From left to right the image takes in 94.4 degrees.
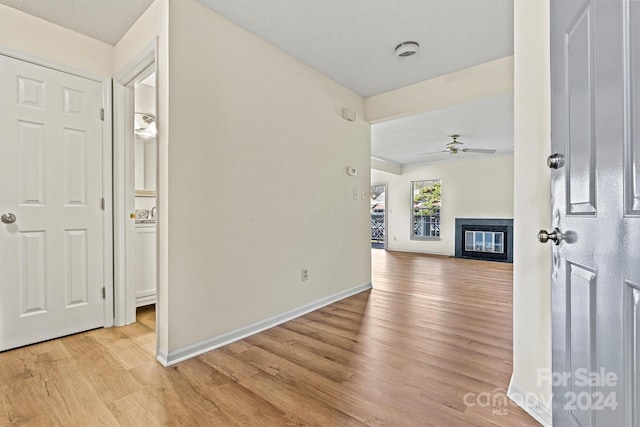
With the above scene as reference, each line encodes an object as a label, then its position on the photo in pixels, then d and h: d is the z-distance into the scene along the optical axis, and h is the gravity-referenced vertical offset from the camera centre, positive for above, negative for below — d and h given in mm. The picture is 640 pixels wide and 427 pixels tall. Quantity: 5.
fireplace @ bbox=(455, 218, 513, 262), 6668 -610
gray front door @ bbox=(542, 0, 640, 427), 680 +6
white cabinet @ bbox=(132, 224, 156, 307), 2953 -495
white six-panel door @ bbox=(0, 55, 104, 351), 2092 +77
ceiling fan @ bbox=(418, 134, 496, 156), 5332 +1252
